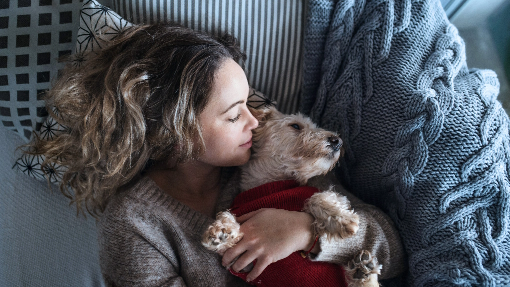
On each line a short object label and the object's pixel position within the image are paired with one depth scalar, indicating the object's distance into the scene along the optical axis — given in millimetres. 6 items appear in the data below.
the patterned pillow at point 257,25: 1284
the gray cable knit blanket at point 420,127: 1042
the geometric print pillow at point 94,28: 1217
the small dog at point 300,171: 1073
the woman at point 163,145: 1086
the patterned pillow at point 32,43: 1300
